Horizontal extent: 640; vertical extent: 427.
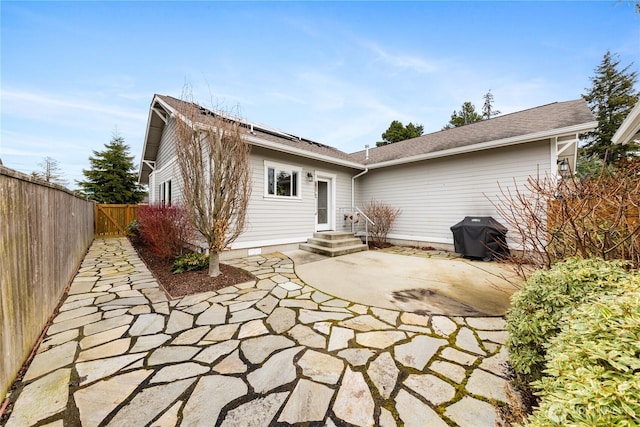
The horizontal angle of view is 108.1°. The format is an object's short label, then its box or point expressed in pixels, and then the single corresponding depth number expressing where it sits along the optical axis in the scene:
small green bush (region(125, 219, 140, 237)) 9.53
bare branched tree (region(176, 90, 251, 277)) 4.20
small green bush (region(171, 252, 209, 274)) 4.87
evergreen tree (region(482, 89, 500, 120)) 27.38
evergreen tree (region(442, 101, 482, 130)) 25.50
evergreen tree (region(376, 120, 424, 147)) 19.70
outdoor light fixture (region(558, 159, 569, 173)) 6.72
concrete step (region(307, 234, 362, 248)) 7.12
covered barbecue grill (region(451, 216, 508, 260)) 6.03
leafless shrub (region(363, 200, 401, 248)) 8.52
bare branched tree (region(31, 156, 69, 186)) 17.97
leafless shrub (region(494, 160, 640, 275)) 2.10
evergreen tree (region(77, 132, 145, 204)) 17.30
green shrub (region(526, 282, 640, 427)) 0.80
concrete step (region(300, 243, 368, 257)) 6.76
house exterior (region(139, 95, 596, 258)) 6.25
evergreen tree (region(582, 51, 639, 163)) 16.62
